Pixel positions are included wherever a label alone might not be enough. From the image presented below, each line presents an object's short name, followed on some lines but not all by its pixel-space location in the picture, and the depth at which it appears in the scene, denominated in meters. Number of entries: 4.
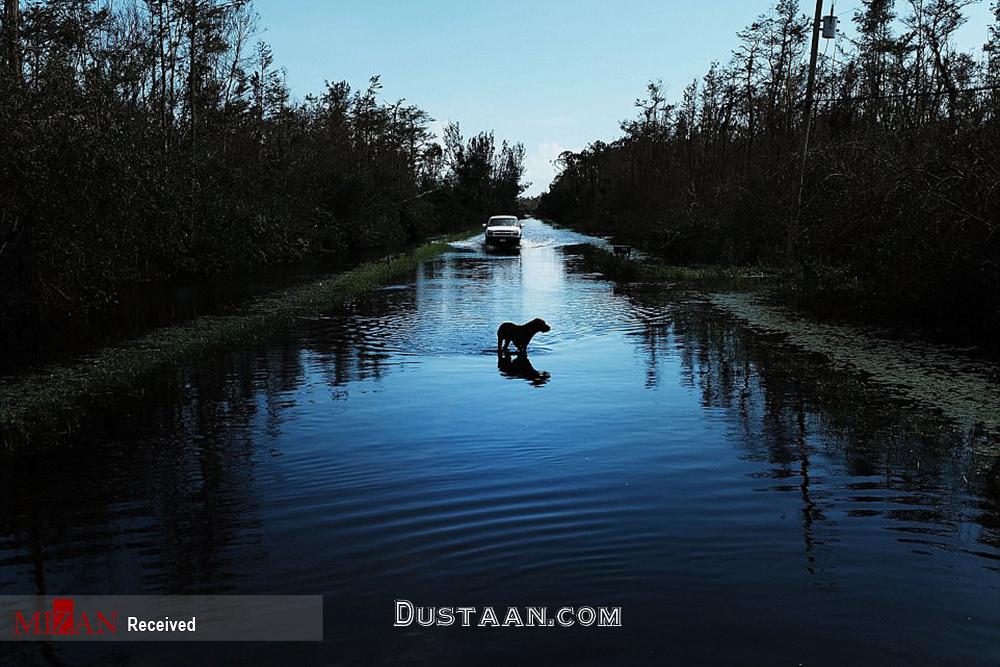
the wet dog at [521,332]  13.16
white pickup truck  49.38
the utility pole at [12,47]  14.22
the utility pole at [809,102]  24.83
